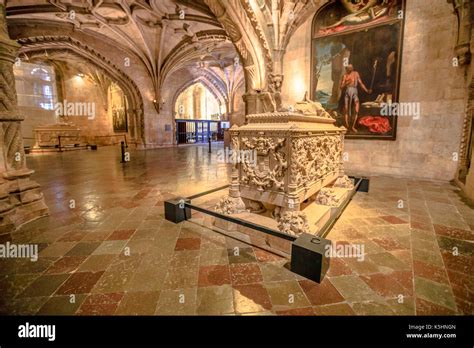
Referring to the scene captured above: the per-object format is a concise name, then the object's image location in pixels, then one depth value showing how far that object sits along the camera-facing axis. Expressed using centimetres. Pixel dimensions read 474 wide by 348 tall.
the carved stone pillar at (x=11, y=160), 285
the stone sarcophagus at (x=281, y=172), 254
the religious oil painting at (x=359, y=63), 567
